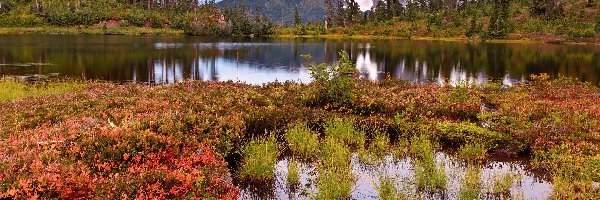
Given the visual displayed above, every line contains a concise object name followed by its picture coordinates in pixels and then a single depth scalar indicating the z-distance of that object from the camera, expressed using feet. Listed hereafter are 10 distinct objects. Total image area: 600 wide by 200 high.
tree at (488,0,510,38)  378.53
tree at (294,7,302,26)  564.71
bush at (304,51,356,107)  69.77
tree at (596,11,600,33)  354.74
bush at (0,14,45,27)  408.67
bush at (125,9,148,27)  454.40
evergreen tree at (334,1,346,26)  545.36
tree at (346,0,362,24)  545.44
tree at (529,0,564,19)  408.67
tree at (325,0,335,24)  556.55
